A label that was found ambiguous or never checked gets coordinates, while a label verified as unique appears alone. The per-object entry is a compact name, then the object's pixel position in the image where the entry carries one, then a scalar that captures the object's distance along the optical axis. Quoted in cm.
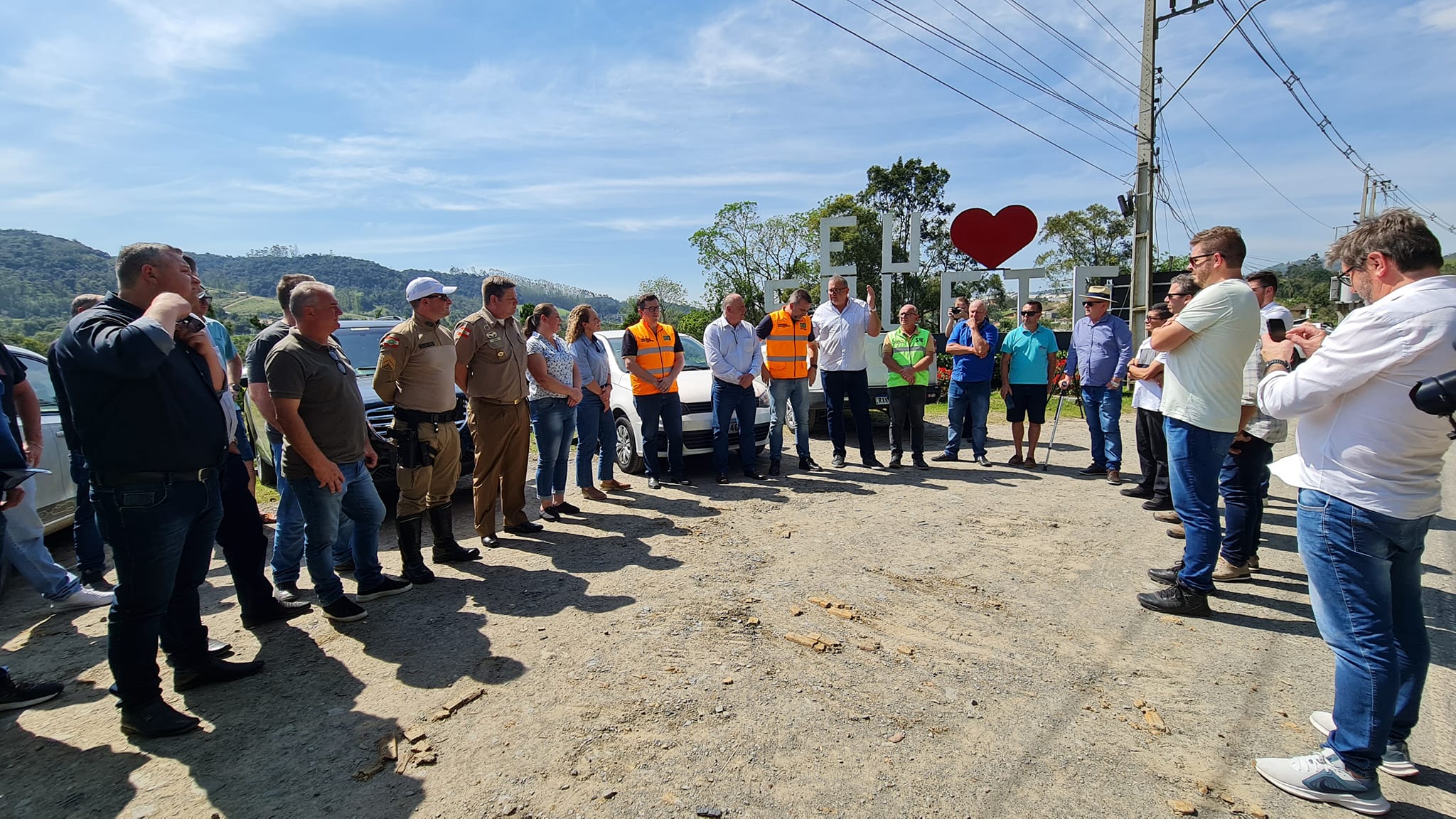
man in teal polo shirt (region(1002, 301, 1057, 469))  778
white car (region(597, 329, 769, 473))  775
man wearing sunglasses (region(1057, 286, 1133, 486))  721
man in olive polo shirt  361
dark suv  572
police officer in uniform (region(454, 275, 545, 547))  515
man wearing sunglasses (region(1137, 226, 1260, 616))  371
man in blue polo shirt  789
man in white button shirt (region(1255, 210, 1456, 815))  227
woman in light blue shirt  645
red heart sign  1324
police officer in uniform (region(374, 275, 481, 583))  441
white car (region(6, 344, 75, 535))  513
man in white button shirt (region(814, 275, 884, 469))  775
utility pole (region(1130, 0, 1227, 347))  1418
